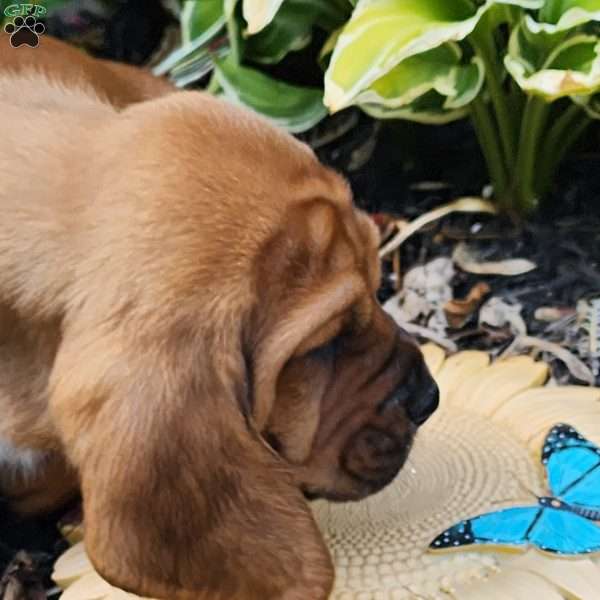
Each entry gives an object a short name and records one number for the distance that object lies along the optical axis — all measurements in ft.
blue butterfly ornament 1.22
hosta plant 1.64
